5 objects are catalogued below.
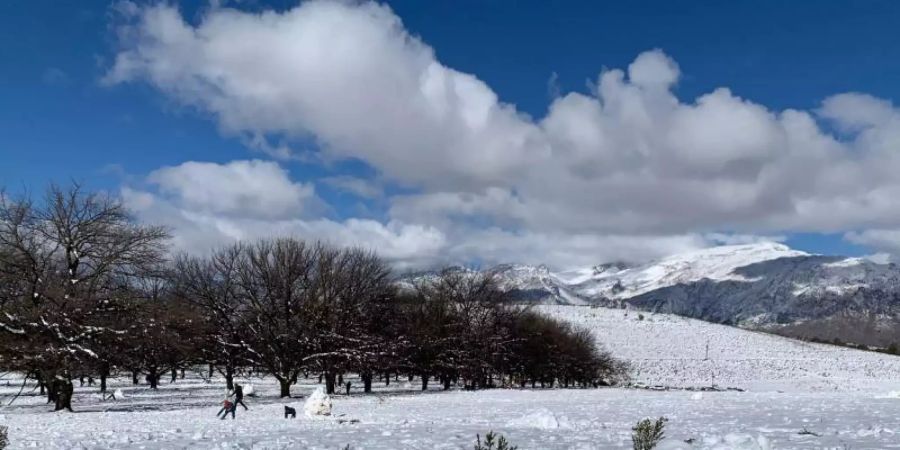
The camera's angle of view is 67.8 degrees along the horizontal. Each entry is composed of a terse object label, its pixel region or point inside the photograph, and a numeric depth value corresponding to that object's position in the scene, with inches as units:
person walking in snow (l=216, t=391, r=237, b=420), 969.5
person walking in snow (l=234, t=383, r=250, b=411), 1039.9
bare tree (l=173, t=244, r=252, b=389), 1818.4
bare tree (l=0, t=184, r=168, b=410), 1187.9
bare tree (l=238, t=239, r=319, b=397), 1712.6
